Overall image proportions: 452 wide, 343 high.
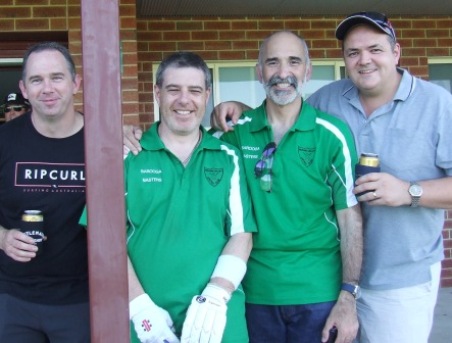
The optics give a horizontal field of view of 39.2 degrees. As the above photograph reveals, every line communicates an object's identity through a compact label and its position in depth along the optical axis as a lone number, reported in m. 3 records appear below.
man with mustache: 2.82
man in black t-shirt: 2.83
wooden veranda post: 1.91
